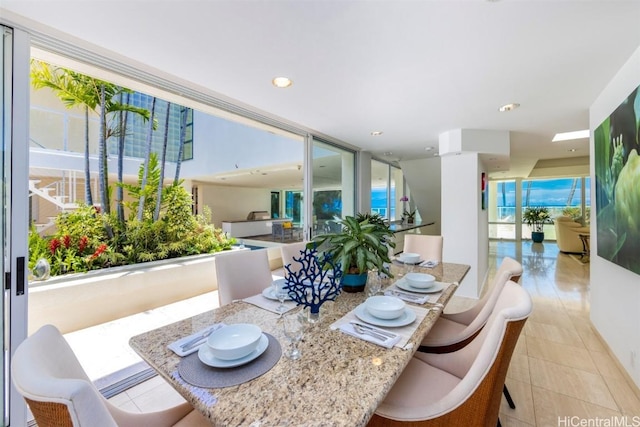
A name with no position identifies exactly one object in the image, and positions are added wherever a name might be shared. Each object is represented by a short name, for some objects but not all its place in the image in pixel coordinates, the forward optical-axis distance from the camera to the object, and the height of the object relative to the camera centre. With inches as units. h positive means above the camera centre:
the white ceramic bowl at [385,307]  52.4 -18.8
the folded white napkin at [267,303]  60.5 -20.6
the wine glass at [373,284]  71.5 -19.8
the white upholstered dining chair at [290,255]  100.6 -14.9
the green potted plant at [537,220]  358.6 -7.8
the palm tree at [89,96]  136.1 +65.3
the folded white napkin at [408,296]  63.8 -20.3
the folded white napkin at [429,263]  98.9 -18.1
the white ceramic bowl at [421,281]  71.5 -17.7
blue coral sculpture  53.5 -14.3
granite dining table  29.9 -21.7
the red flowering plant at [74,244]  124.7 -14.2
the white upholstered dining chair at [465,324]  64.2 -29.8
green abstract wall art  72.2 +8.9
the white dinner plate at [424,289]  70.6 -19.6
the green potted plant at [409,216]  294.5 -2.0
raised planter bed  104.0 -34.4
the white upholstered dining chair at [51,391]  23.2 -15.8
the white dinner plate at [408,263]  101.4 -18.0
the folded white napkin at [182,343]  42.0 -21.0
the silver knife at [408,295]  65.5 -20.3
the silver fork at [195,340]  43.4 -20.9
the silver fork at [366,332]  46.5 -20.9
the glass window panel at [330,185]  175.0 +21.8
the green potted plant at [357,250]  67.0 -8.8
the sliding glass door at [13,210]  60.9 +1.4
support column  151.9 +11.9
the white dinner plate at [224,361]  38.3 -20.9
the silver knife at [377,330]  47.2 -20.9
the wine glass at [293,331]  42.3 -21.3
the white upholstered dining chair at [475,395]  38.5 -27.0
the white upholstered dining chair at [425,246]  114.0 -13.7
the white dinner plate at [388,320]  50.9 -20.3
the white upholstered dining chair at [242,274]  77.4 -18.0
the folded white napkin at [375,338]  44.3 -21.0
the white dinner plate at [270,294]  65.3 -19.4
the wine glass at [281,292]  58.6 -17.8
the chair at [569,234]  258.7 -19.7
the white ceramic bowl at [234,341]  38.5 -19.5
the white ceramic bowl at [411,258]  101.7 -16.7
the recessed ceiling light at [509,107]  115.3 +46.6
